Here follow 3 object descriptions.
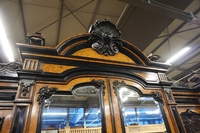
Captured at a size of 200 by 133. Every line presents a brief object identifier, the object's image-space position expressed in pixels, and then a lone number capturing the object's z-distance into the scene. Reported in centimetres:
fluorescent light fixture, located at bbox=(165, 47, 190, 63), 297
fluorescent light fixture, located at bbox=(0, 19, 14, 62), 209
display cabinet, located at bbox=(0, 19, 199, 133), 78
